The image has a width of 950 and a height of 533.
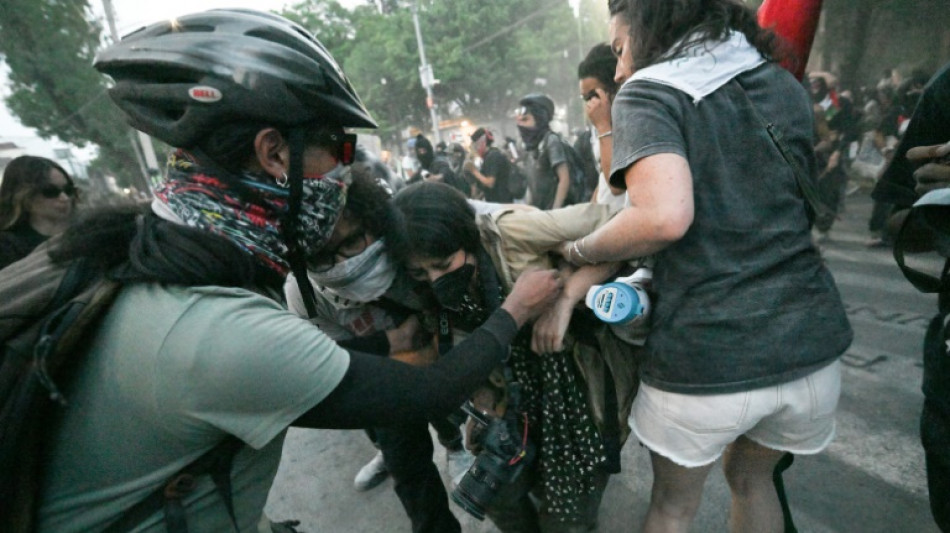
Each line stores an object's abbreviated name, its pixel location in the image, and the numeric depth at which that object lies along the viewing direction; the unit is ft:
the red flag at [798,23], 5.02
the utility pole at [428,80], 63.04
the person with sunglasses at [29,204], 9.03
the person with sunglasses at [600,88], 8.73
